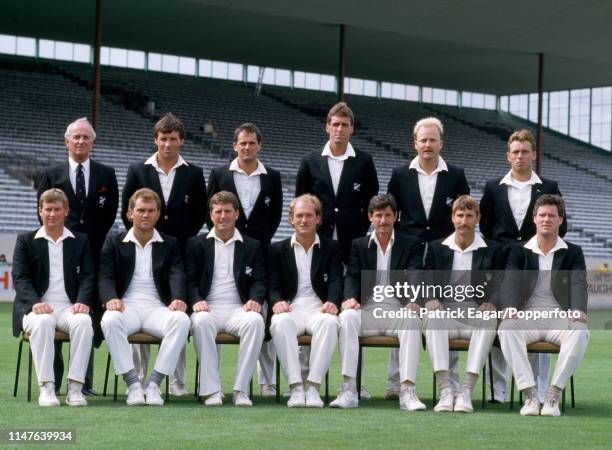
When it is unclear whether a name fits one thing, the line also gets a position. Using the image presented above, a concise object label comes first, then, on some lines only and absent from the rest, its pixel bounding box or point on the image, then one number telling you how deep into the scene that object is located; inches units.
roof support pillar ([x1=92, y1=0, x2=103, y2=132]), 831.7
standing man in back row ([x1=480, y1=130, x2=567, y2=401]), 296.2
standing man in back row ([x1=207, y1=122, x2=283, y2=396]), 308.2
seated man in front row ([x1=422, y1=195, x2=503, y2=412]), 276.4
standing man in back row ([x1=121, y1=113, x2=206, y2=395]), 305.0
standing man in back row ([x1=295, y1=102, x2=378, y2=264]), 309.6
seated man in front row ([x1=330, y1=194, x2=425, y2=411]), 277.4
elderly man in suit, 305.4
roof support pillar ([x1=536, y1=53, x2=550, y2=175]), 1073.0
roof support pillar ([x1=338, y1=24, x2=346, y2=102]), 952.3
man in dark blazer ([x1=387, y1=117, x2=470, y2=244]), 302.0
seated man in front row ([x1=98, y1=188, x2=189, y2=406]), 275.3
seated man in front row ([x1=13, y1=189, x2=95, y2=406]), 271.4
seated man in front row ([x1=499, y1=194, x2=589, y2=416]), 271.7
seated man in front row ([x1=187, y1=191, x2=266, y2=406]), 278.7
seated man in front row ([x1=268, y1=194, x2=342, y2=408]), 279.0
